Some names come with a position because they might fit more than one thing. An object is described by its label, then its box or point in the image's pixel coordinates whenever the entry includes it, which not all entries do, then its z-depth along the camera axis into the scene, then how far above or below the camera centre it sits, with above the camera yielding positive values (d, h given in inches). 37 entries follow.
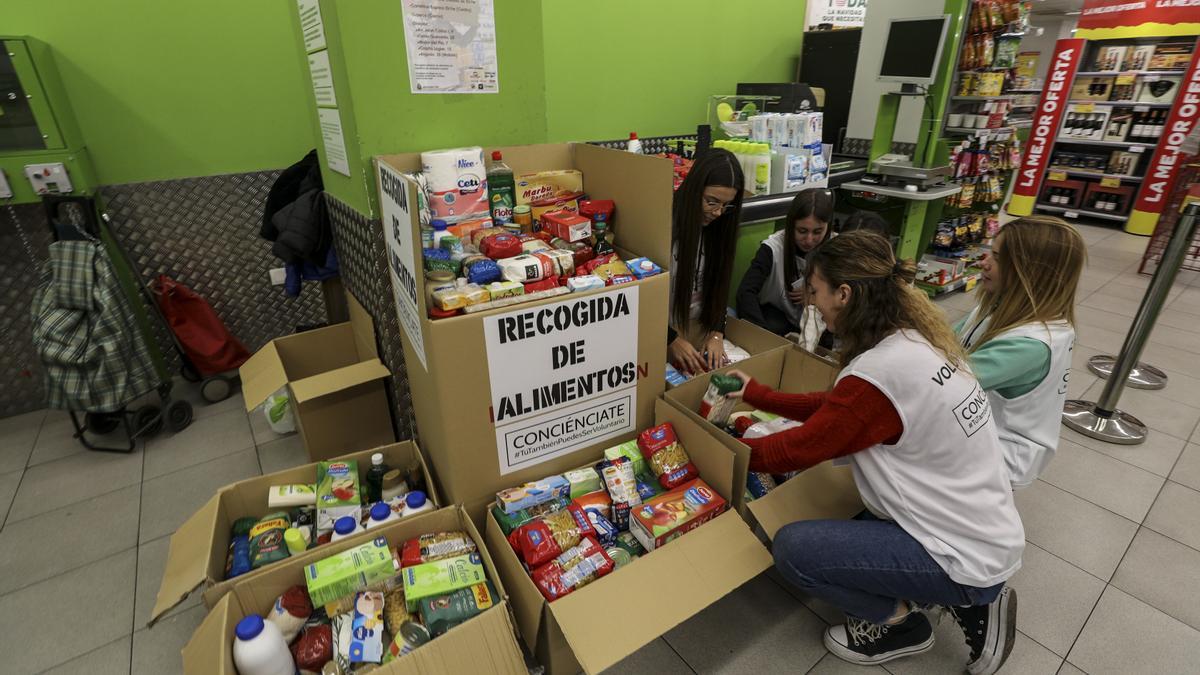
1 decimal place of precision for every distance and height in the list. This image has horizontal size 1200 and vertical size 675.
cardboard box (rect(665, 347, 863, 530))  68.5 -46.8
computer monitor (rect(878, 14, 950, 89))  147.3 +10.7
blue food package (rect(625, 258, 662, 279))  71.6 -20.5
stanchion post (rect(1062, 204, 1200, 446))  110.7 -49.9
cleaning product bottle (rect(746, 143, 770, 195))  122.6 -15.1
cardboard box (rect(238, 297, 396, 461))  86.9 -45.7
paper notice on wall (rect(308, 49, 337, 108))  75.6 +1.7
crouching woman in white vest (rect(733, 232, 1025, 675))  56.8 -36.3
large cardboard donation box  60.9 -29.0
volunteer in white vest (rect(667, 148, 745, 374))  86.1 -25.0
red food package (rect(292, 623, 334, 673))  55.5 -50.7
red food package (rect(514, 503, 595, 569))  62.2 -46.6
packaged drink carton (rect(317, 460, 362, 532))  68.7 -46.0
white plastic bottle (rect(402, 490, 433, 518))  68.2 -45.6
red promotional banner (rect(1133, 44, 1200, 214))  226.5 -21.1
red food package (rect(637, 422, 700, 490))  72.5 -43.8
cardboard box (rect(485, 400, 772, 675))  54.7 -48.1
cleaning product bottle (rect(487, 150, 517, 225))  79.3 -12.8
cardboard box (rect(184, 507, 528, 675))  50.8 -47.2
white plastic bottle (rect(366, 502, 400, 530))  66.6 -45.9
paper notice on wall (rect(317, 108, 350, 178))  78.6 -6.3
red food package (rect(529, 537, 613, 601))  59.2 -47.3
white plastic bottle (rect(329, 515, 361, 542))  64.9 -46.1
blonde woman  66.9 -27.1
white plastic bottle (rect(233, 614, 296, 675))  51.6 -47.1
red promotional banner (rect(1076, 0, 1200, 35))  228.8 +31.1
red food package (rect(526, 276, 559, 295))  64.1 -20.2
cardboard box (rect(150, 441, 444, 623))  56.9 -46.3
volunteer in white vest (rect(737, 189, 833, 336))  103.3 -32.5
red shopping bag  122.3 -48.4
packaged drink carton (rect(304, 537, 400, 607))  58.1 -46.1
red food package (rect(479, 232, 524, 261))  68.6 -17.3
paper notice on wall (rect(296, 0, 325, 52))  72.9 +8.5
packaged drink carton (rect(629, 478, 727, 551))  65.3 -45.7
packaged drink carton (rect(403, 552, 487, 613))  58.0 -46.9
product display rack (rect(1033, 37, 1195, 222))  239.8 -13.4
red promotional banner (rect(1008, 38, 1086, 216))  261.7 -13.3
